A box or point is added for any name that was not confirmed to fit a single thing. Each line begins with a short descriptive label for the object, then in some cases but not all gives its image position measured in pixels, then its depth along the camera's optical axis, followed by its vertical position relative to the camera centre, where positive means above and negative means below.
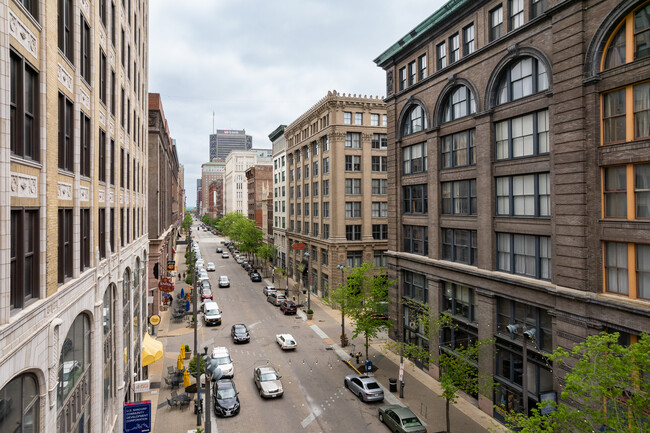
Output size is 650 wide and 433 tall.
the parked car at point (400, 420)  20.16 -10.51
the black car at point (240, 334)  35.97 -10.47
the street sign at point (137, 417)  17.36 -8.60
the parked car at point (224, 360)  27.73 -10.15
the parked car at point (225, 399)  23.03 -10.63
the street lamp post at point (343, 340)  35.91 -10.98
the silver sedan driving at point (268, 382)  25.22 -10.64
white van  41.50 -10.02
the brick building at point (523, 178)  16.42 +2.07
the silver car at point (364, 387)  24.88 -10.81
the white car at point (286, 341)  34.00 -10.59
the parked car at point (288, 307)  47.00 -10.48
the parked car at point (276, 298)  50.84 -10.27
